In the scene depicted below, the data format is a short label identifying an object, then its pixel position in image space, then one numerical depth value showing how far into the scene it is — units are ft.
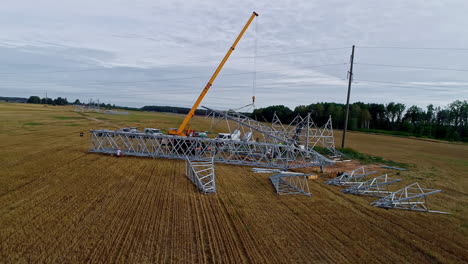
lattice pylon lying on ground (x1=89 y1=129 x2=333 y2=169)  71.10
